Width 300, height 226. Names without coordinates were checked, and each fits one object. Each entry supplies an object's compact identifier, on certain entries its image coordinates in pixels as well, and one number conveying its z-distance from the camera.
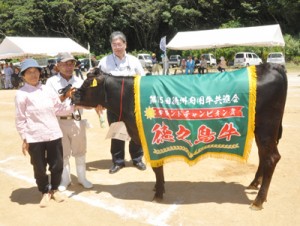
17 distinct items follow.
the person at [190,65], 25.67
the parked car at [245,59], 30.52
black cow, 3.96
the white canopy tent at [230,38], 22.16
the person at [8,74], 23.80
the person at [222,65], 25.34
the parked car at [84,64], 36.60
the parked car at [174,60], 40.50
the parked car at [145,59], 35.59
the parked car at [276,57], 28.18
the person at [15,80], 23.65
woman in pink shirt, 4.16
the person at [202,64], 26.49
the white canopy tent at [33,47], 22.72
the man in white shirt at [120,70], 5.24
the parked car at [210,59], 34.22
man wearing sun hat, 4.55
